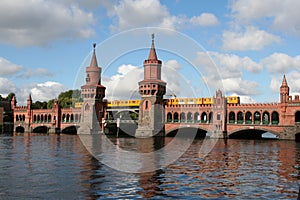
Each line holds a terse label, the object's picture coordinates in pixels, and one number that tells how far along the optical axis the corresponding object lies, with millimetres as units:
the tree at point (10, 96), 149350
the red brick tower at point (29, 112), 120675
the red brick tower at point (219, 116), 82875
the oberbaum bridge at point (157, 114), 78250
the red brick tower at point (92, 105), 102875
